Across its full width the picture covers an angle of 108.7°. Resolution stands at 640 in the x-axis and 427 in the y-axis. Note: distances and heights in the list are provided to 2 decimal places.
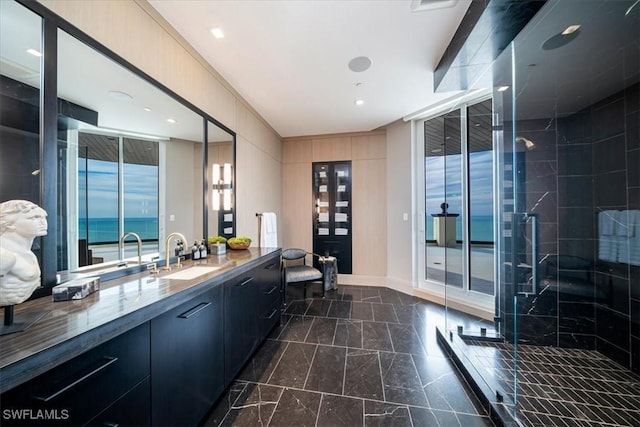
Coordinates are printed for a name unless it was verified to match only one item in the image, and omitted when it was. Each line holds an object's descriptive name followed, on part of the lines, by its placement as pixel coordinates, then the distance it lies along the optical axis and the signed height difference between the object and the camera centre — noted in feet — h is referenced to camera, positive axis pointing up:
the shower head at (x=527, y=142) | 7.90 +2.48
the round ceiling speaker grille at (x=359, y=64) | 7.33 +4.96
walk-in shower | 5.63 -0.24
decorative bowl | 8.34 -1.13
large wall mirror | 3.83 +1.29
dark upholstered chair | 11.12 -3.01
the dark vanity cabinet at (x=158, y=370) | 2.23 -2.10
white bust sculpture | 2.39 -0.38
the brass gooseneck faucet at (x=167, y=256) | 5.66 -1.08
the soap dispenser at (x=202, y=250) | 6.98 -1.10
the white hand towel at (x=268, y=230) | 11.17 -0.80
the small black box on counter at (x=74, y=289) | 3.39 -1.15
